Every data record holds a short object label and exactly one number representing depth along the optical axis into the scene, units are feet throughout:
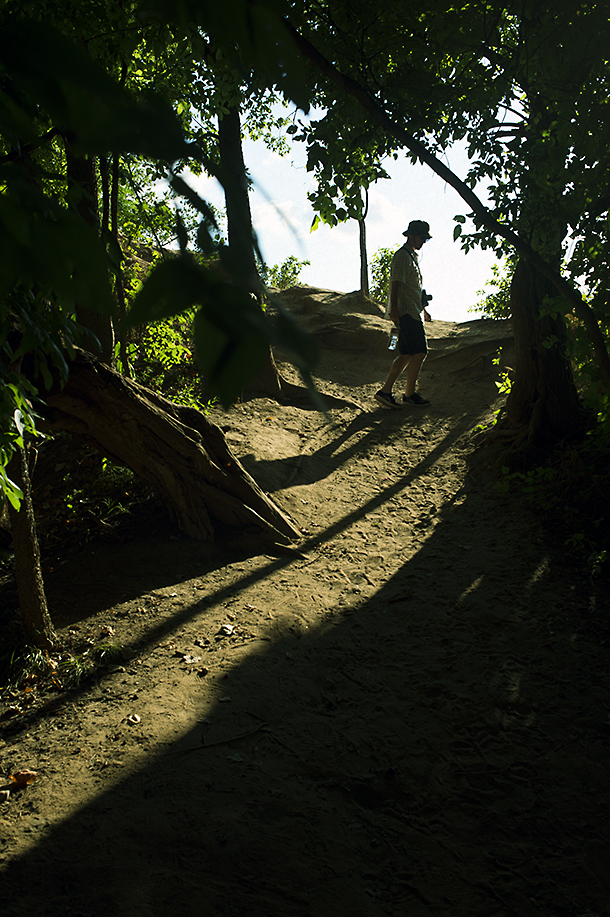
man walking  22.71
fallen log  11.86
